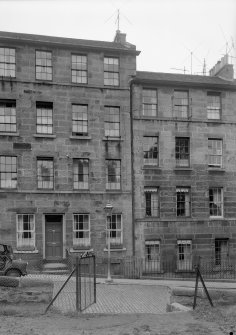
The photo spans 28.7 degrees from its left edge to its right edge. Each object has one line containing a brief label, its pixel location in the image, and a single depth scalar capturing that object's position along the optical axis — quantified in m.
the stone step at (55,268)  24.45
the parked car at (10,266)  20.67
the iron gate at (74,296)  13.22
